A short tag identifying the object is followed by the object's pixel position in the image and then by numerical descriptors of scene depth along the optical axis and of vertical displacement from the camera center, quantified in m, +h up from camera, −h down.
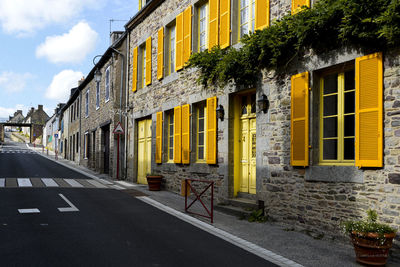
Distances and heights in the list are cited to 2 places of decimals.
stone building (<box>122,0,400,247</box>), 5.51 +0.22
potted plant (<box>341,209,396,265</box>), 4.72 -1.30
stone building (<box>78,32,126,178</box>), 16.69 +1.41
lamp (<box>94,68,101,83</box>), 17.36 +2.84
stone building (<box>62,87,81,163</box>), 28.83 +0.76
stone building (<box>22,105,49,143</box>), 82.62 +4.09
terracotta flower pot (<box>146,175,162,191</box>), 12.11 -1.43
